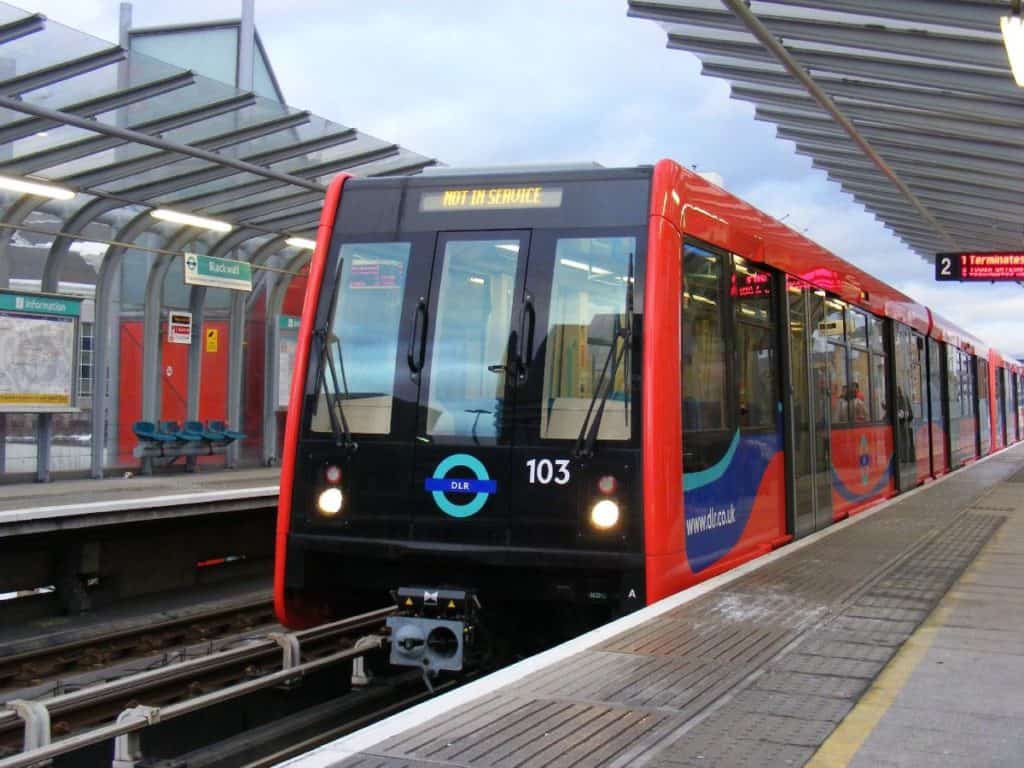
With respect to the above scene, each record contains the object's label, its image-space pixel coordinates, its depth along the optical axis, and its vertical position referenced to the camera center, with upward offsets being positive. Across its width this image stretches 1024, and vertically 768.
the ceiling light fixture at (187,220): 14.09 +2.87
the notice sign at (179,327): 15.88 +1.57
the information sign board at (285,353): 17.61 +1.32
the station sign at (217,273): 15.05 +2.31
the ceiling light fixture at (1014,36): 8.05 +3.01
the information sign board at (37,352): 12.61 +0.98
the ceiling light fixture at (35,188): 11.83 +2.78
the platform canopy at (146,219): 10.94 +2.91
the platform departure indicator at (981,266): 19.16 +2.94
